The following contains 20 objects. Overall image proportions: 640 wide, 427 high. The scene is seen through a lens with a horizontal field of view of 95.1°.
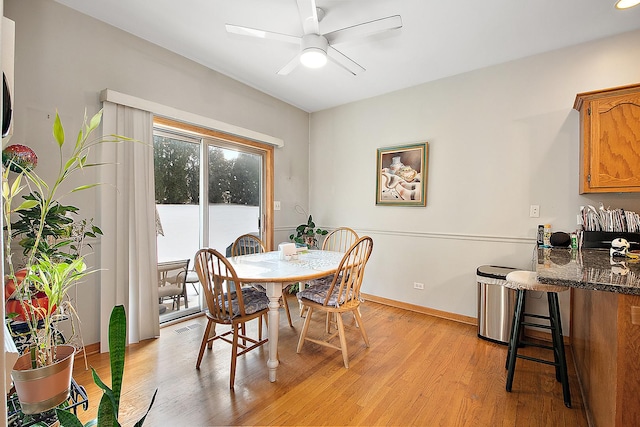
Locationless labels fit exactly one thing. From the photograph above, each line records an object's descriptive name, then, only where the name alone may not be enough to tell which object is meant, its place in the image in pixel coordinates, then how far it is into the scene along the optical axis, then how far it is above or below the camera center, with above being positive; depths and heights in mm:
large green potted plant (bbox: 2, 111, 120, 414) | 1082 -489
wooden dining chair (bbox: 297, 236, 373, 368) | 2191 -684
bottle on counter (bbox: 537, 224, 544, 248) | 2627 -225
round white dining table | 1960 -444
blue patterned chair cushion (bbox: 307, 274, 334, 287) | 2641 -657
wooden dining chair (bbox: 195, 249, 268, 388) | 1925 -673
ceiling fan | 1917 +1260
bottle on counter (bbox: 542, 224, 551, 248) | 2583 -226
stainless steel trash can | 2582 -852
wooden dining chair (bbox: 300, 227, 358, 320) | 3952 -434
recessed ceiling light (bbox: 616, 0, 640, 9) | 1871 +1338
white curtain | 2363 -132
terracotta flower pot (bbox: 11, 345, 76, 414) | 1063 -654
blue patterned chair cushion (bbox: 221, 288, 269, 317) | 2090 -691
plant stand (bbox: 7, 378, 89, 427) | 1154 -835
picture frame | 3391 +426
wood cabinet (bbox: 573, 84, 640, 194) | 2139 +536
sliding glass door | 2953 +151
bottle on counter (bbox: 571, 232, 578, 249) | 2400 -246
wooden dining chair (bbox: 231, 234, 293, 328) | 2836 -417
